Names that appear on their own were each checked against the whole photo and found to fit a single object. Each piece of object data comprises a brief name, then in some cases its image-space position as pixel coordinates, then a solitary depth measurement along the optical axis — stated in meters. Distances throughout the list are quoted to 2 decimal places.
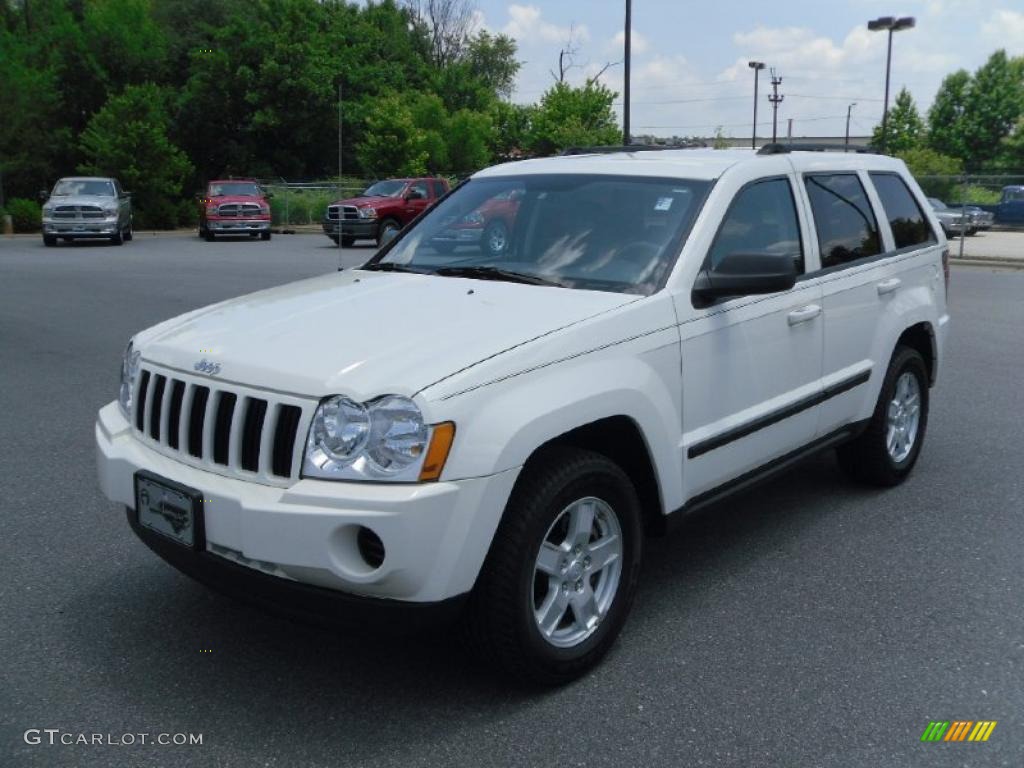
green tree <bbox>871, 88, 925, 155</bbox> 72.62
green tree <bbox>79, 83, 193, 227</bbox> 37.50
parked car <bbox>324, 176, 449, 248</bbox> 26.28
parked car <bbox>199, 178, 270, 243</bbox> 29.91
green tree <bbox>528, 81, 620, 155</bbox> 48.19
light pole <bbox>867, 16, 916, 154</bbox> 34.50
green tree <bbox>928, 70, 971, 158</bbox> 68.00
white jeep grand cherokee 3.03
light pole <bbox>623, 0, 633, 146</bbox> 25.33
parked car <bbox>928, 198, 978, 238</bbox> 28.09
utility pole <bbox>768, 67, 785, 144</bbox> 64.28
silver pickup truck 26.50
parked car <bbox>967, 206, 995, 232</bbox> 34.22
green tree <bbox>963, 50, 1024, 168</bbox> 66.69
